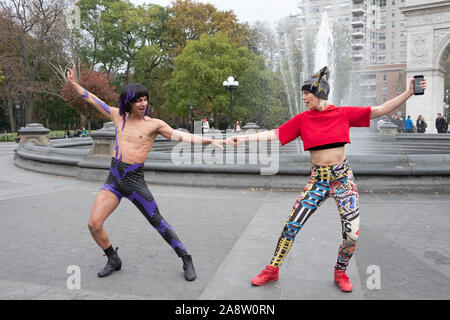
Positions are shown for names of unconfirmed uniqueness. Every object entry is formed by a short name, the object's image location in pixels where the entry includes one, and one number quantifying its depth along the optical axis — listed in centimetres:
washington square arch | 3005
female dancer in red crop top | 353
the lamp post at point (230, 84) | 2479
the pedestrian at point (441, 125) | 2498
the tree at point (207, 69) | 3753
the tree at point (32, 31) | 3653
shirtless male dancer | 375
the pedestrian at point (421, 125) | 2595
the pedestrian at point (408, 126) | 2578
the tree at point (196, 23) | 4466
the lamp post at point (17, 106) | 3671
